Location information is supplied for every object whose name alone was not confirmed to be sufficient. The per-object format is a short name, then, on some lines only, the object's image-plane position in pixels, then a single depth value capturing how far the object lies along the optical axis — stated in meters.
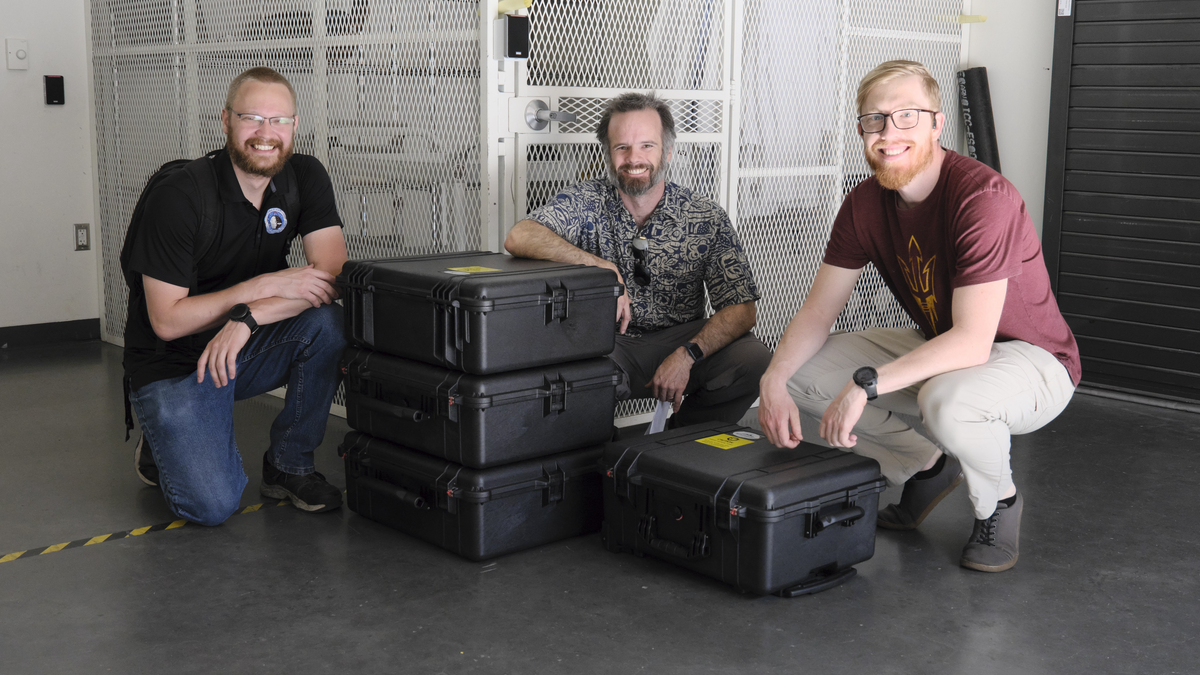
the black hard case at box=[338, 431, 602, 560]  2.62
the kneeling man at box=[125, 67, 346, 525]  2.84
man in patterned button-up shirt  3.25
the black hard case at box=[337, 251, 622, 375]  2.56
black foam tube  4.78
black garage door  4.27
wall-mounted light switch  4.99
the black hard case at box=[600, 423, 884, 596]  2.38
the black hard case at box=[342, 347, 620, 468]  2.58
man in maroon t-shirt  2.53
